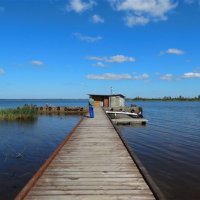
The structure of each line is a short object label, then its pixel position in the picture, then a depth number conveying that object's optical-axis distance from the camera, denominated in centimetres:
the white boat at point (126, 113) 2613
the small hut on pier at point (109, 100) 3329
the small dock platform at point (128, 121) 2236
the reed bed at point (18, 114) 2588
